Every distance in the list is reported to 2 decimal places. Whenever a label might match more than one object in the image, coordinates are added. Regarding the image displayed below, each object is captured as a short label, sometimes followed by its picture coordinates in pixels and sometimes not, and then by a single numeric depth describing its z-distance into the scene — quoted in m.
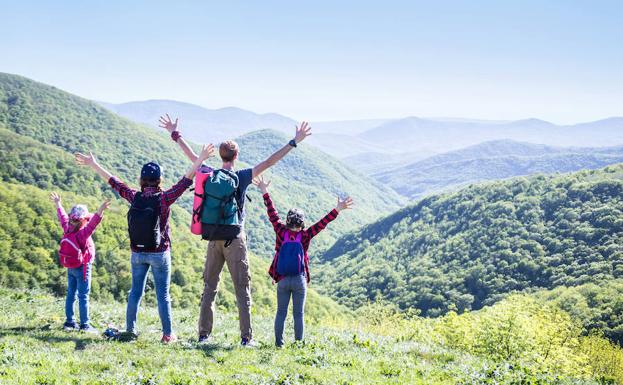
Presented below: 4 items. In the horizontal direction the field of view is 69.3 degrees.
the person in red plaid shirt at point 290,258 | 7.96
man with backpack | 7.21
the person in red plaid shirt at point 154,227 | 7.23
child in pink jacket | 8.43
